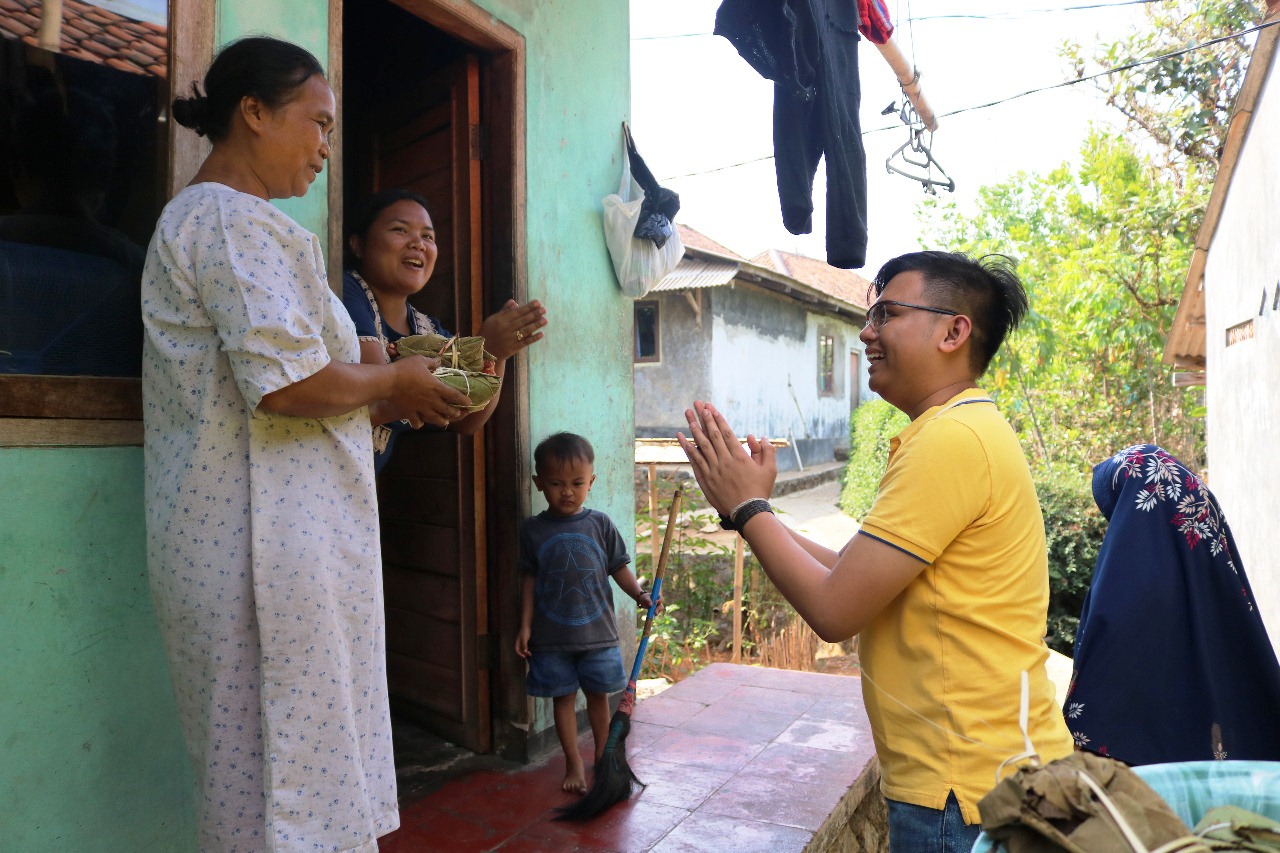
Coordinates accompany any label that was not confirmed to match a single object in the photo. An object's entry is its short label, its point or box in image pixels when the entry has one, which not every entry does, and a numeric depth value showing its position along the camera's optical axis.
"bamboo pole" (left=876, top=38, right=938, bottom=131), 4.66
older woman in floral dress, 1.62
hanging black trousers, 3.31
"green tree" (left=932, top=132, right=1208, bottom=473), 12.17
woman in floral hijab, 2.21
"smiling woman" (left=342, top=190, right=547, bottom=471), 2.77
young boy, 3.32
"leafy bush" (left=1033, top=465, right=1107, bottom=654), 9.50
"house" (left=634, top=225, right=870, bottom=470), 14.83
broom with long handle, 3.00
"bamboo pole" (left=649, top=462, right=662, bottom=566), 7.80
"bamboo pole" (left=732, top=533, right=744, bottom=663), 7.53
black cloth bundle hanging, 3.90
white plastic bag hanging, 3.92
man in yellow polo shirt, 1.59
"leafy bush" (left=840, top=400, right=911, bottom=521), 13.55
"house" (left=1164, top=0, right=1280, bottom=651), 5.64
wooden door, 3.54
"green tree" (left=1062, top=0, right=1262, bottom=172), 11.10
